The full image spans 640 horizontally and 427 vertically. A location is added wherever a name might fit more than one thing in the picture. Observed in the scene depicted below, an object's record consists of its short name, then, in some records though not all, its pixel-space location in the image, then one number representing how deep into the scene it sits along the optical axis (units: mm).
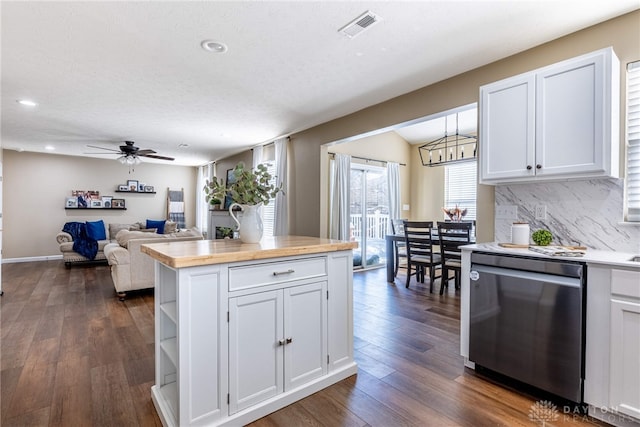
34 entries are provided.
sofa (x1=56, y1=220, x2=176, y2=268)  6379
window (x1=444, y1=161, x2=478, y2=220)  6082
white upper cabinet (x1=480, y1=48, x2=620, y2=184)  1902
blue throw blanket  6414
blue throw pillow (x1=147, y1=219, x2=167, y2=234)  7775
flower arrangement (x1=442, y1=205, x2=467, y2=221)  5332
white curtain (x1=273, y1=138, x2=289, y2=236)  5238
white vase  2240
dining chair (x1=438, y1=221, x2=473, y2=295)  4164
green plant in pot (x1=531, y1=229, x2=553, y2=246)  2303
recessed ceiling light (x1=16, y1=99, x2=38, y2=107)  3633
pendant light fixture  5795
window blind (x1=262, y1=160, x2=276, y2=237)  5974
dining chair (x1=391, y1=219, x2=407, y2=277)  5070
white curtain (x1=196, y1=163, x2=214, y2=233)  8516
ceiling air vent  2074
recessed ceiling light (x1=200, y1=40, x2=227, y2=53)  2396
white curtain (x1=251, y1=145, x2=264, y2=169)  5992
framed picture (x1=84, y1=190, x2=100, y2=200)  7633
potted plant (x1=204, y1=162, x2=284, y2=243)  2211
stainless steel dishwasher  1831
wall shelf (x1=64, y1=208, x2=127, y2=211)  7452
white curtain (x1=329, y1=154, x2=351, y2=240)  5348
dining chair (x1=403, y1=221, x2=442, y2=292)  4523
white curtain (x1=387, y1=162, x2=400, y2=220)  6562
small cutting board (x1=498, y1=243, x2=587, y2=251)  2170
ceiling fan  5676
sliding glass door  6172
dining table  5039
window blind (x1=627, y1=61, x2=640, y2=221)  2025
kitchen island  1594
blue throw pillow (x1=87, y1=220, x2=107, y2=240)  6574
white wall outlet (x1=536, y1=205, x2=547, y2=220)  2428
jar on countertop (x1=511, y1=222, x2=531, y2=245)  2361
